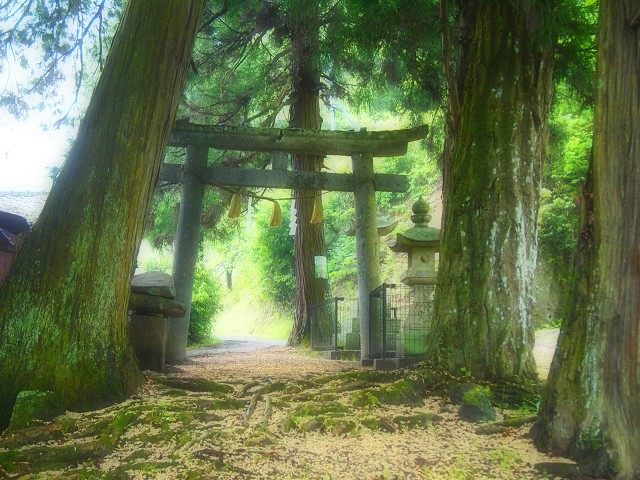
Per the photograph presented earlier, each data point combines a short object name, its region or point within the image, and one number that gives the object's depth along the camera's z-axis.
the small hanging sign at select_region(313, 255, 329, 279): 12.10
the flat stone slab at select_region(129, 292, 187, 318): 5.89
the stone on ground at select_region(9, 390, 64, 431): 3.23
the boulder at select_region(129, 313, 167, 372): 5.97
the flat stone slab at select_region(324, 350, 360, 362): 10.04
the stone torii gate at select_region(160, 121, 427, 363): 8.73
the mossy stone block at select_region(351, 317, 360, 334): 11.23
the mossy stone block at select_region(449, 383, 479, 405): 4.05
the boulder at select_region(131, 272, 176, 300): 6.01
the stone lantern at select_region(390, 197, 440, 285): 8.36
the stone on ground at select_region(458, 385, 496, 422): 3.80
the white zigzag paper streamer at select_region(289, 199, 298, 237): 12.21
